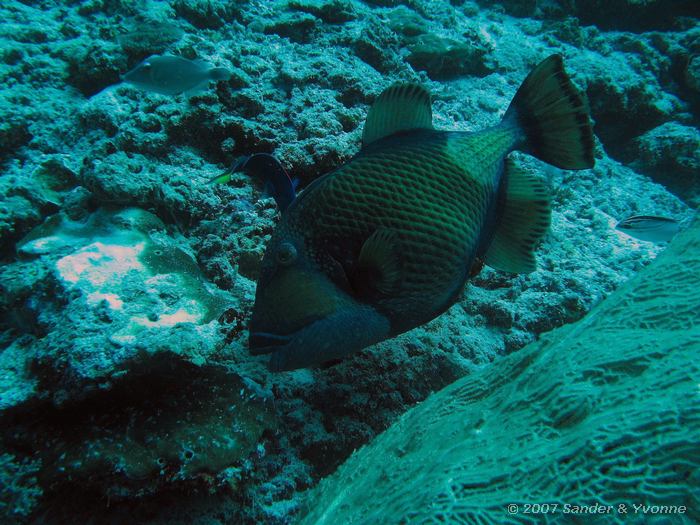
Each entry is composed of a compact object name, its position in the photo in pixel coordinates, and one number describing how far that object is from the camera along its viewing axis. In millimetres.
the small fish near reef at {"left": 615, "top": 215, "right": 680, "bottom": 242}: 1274
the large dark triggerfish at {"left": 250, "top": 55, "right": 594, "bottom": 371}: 771
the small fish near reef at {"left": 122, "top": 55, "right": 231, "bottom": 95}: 1117
